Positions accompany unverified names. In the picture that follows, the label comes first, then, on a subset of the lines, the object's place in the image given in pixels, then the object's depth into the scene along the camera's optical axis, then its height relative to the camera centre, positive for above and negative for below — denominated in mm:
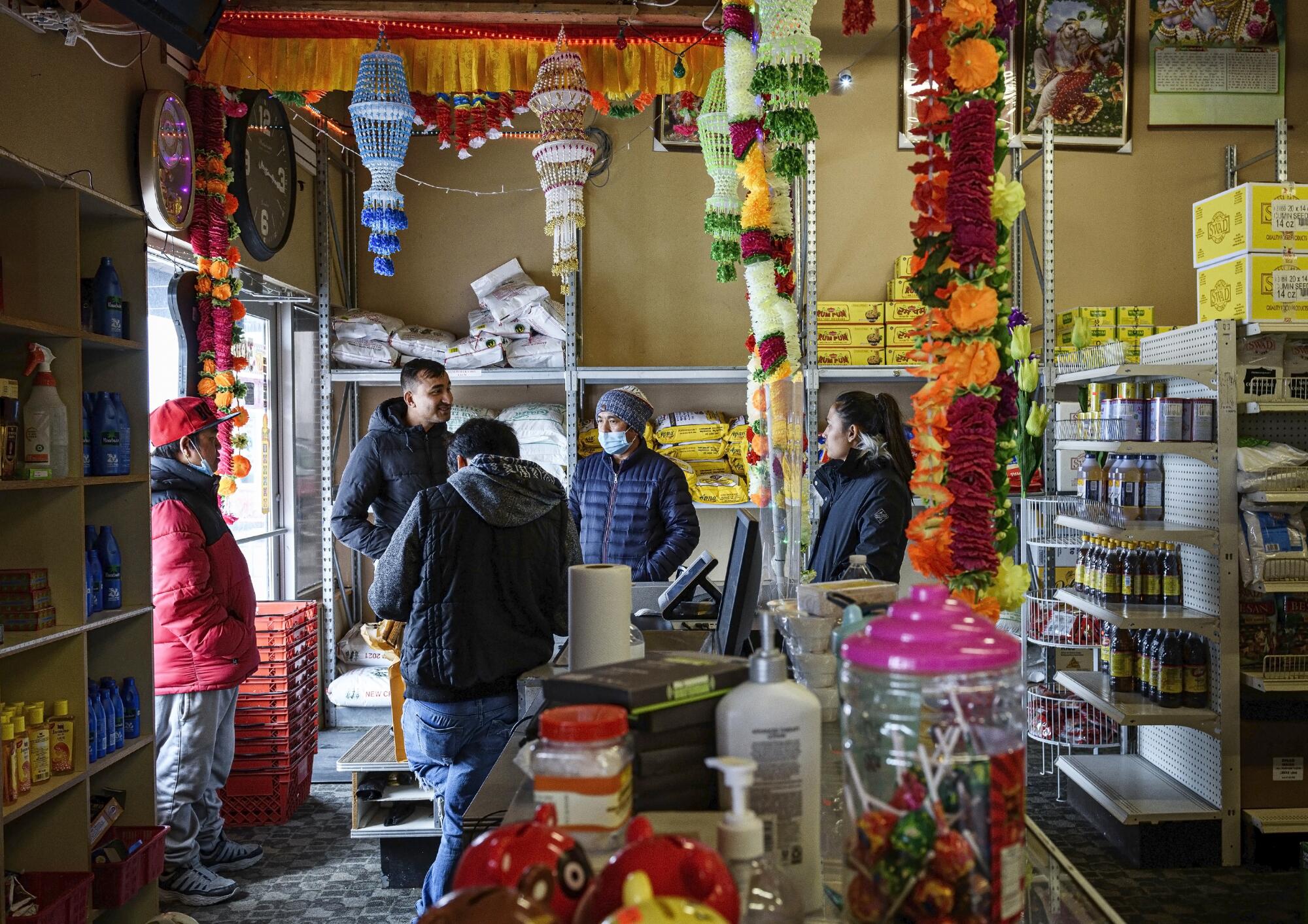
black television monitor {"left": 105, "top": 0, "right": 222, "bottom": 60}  2990 +1330
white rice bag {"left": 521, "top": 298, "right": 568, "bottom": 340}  5688 +747
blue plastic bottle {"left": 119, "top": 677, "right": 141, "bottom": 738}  3244 -792
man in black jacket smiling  4527 -24
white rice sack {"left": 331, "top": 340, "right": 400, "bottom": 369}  5746 +572
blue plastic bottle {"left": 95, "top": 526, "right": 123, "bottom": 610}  3219 -337
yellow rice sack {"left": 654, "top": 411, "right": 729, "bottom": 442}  5789 +134
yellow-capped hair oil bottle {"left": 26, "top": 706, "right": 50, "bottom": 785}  2754 -765
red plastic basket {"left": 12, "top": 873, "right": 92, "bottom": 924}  2742 -1170
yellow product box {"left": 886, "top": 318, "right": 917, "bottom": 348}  5602 +634
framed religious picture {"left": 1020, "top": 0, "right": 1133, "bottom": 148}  6188 +2331
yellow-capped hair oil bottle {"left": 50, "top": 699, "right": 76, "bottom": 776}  2848 -781
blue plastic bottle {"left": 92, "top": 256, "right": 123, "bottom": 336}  3156 +482
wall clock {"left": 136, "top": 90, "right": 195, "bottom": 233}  3730 +1111
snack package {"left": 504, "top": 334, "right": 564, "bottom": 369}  5695 +560
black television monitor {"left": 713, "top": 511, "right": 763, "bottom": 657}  2234 -311
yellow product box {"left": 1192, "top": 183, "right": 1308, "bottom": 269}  4070 +920
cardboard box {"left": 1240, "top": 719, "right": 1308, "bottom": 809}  4230 -1304
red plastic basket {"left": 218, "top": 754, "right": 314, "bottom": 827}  4445 -1485
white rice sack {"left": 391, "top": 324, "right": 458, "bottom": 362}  5711 +627
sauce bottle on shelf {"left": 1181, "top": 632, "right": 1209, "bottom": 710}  4090 -922
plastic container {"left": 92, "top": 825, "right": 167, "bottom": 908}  3039 -1247
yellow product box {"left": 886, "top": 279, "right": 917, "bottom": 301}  5758 +910
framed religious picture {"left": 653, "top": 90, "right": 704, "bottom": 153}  6141 +1956
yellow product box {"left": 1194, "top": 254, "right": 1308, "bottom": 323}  4043 +626
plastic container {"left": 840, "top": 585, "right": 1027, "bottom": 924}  1063 -340
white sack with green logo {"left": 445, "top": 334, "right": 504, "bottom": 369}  5641 +552
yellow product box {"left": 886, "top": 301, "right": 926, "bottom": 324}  5598 +751
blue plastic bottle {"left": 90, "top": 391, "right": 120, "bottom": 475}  3154 +55
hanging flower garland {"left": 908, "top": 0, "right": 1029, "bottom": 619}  1685 +225
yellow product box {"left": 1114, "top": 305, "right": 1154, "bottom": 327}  5613 +727
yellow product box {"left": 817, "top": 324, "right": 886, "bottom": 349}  5574 +630
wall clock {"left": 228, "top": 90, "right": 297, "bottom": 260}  4711 +1366
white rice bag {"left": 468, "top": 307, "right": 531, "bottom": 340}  5707 +696
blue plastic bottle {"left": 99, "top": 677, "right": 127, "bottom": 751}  3129 -769
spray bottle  2773 +88
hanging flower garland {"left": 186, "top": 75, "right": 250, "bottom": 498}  4195 +755
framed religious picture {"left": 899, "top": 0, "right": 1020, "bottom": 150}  6125 +2153
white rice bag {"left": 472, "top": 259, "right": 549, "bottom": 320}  5723 +922
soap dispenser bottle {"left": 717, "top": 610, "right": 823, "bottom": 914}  1195 -343
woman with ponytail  3490 -125
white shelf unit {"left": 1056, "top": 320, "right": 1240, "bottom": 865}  3994 -635
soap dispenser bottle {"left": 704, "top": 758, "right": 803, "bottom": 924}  1036 -411
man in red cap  3627 -627
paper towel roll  1998 -315
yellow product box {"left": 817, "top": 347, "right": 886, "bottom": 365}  5570 +522
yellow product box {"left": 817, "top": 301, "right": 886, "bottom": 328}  5574 +750
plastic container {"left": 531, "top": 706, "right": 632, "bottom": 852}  1094 -344
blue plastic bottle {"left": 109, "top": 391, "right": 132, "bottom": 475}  3221 +62
